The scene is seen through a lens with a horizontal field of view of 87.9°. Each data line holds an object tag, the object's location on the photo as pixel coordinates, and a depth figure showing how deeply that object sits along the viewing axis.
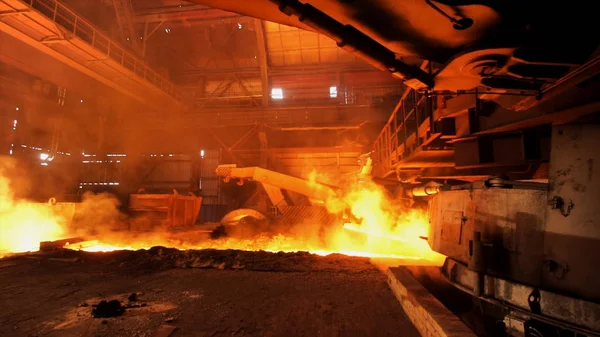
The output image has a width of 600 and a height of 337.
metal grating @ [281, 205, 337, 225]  11.58
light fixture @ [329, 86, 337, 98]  18.41
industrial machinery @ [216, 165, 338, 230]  11.58
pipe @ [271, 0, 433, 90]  2.15
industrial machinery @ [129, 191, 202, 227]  11.88
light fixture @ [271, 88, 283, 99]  18.77
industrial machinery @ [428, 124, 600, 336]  2.46
